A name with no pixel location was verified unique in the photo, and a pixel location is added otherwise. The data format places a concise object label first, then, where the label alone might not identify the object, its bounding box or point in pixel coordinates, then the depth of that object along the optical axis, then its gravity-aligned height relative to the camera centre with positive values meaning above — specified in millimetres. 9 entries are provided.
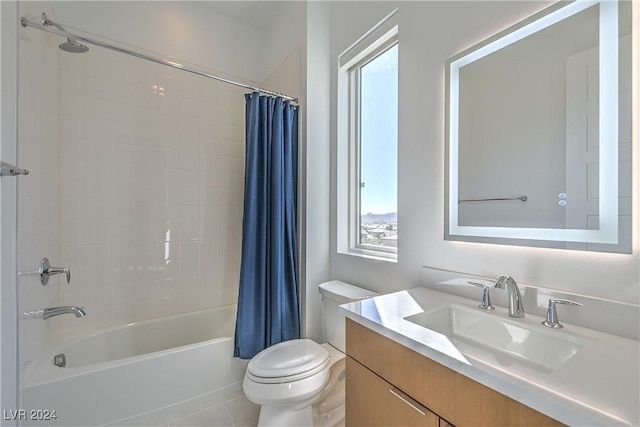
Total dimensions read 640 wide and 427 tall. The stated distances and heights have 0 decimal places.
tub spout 1349 -492
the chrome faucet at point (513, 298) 874 -266
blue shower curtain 1785 -167
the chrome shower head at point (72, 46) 1438 +862
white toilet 1253 -788
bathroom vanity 507 -351
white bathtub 1334 -917
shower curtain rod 1259 +877
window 1608 +437
